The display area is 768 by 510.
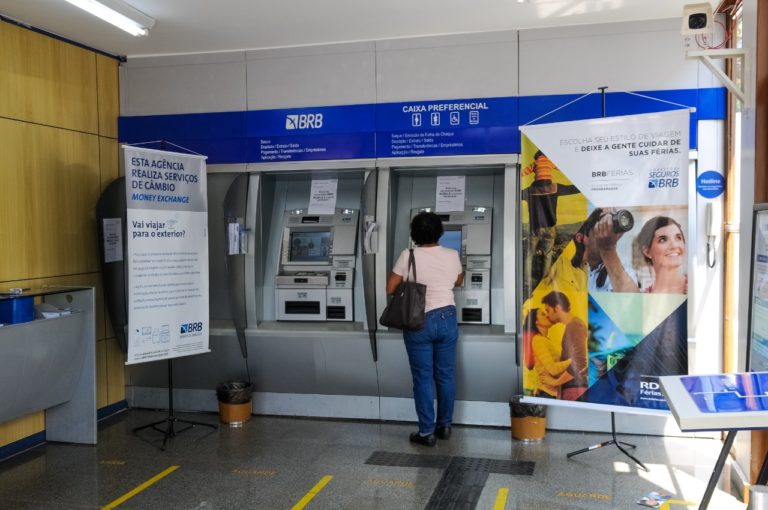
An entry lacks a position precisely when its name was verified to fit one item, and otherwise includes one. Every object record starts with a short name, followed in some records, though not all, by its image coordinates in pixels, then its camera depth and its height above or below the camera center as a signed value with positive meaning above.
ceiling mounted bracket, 3.35 +0.81
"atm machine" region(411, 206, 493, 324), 5.29 -0.15
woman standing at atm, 4.80 -0.56
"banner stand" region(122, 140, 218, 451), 4.73 -0.13
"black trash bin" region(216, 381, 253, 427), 5.44 -1.25
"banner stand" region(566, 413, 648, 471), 4.51 -1.33
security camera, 3.41 +1.04
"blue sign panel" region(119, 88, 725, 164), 5.00 +0.86
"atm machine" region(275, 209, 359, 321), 5.55 -0.23
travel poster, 4.01 -0.19
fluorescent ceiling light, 4.31 +1.41
